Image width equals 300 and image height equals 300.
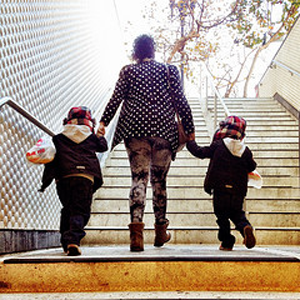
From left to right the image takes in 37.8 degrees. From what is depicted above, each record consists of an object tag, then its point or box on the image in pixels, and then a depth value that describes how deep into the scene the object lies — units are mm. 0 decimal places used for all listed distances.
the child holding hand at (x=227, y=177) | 3106
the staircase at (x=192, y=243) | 2117
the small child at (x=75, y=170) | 2703
